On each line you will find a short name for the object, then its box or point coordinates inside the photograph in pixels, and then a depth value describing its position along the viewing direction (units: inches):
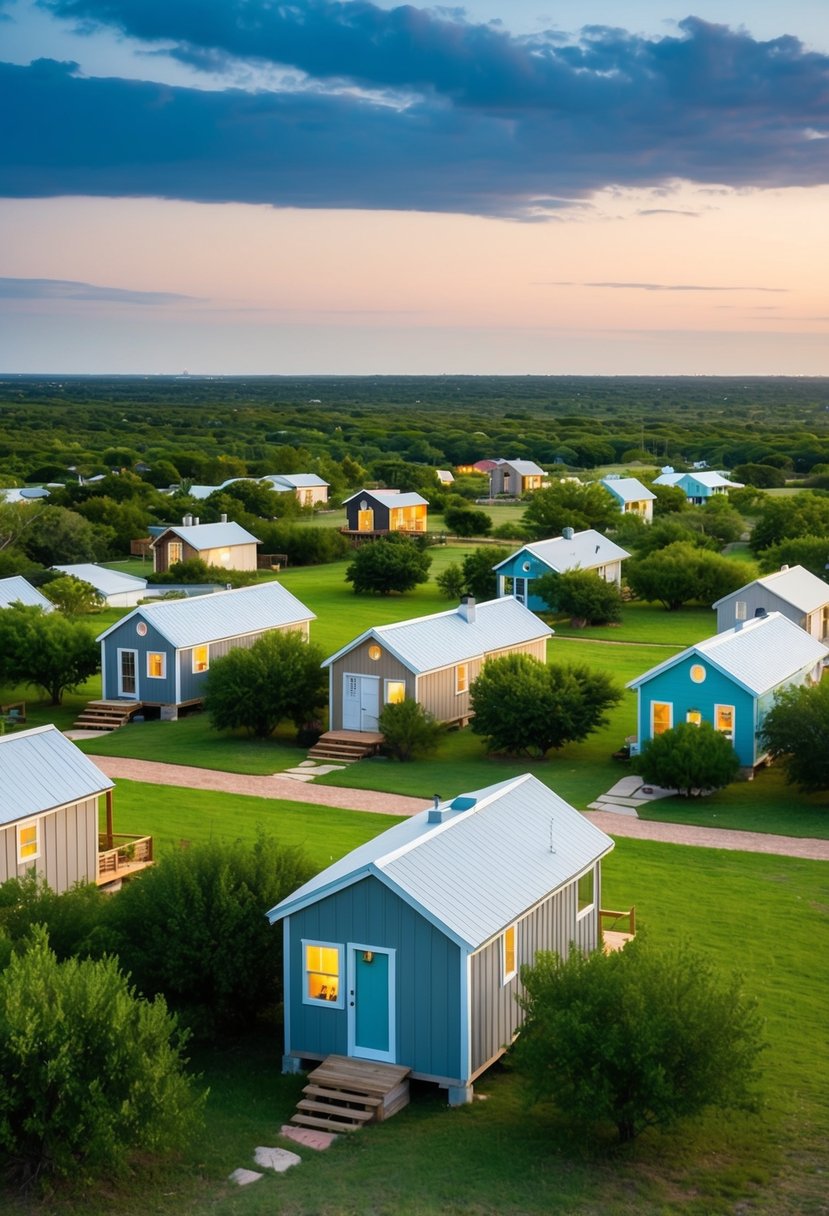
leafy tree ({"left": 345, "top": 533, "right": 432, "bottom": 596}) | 2635.3
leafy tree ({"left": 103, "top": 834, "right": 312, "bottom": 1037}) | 783.7
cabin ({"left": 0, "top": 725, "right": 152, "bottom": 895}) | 961.5
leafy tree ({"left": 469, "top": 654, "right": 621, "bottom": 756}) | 1507.1
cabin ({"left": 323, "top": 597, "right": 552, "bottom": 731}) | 1598.2
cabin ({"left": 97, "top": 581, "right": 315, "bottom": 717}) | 1754.4
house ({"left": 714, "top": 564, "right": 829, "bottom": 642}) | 2036.2
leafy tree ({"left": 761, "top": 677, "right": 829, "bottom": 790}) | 1331.2
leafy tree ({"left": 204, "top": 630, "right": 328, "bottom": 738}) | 1620.3
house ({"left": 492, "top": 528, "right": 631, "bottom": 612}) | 2463.1
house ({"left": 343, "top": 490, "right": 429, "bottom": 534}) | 3403.1
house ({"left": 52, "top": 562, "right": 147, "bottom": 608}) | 2518.5
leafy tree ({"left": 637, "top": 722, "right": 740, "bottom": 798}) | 1348.4
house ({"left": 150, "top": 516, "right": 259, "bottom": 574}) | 2822.3
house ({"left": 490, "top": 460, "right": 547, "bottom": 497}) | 4552.2
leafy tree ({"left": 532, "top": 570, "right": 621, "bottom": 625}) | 2324.1
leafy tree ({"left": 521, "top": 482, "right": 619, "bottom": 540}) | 3097.9
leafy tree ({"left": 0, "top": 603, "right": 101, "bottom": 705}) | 1771.7
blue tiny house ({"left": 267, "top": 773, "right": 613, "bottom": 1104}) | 719.7
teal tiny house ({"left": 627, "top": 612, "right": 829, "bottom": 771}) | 1440.7
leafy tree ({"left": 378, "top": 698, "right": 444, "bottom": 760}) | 1528.1
